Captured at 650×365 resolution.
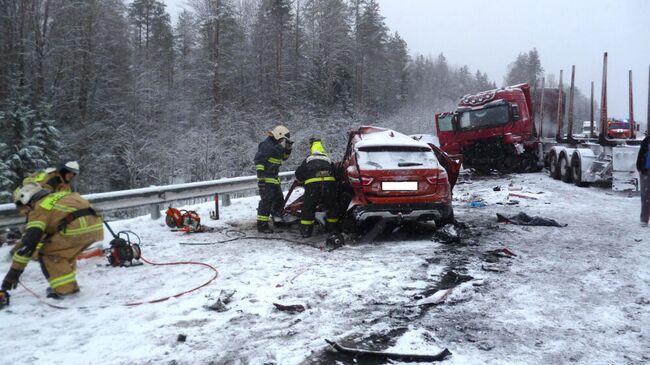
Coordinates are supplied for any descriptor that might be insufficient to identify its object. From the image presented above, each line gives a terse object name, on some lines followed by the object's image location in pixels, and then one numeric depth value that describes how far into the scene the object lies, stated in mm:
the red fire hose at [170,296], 4227
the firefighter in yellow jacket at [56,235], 4188
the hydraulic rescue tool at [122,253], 5539
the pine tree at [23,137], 16859
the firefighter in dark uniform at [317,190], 7164
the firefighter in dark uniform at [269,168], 7805
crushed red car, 6602
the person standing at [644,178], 7629
